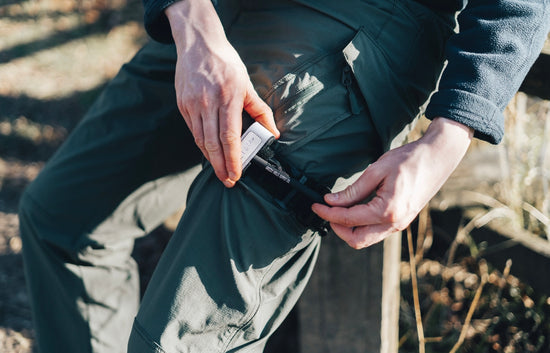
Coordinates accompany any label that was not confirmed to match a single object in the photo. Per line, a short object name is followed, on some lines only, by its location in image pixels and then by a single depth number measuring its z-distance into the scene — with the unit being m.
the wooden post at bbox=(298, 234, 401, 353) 1.61
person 0.98
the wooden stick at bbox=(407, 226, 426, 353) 1.74
